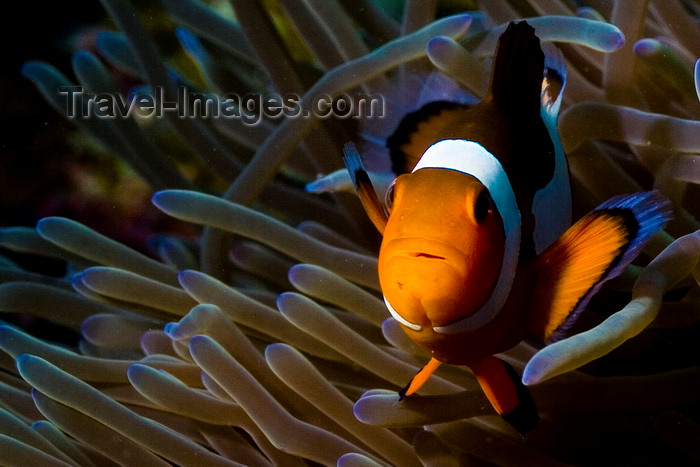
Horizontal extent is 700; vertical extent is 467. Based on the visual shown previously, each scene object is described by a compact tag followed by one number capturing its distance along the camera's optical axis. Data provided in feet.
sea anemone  0.94
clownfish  0.84
